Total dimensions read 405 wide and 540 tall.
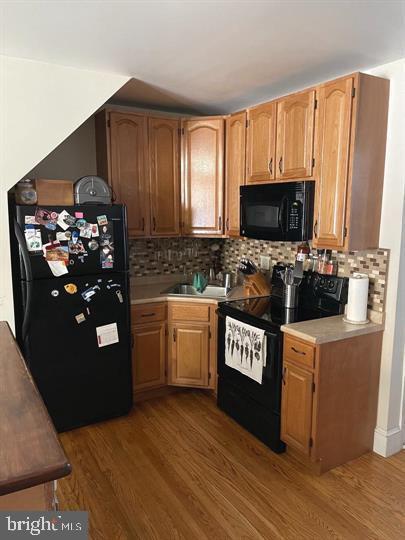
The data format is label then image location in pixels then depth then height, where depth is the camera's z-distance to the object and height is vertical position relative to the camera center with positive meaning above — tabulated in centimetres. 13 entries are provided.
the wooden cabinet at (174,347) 315 -105
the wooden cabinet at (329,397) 231 -108
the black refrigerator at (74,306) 252 -60
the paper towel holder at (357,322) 249 -66
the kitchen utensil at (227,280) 366 -60
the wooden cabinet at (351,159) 228 +33
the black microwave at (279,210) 258 +3
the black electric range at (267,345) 253 -85
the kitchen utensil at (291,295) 288 -57
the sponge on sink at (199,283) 349 -59
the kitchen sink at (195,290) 349 -67
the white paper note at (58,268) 256 -35
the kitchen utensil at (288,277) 295 -45
